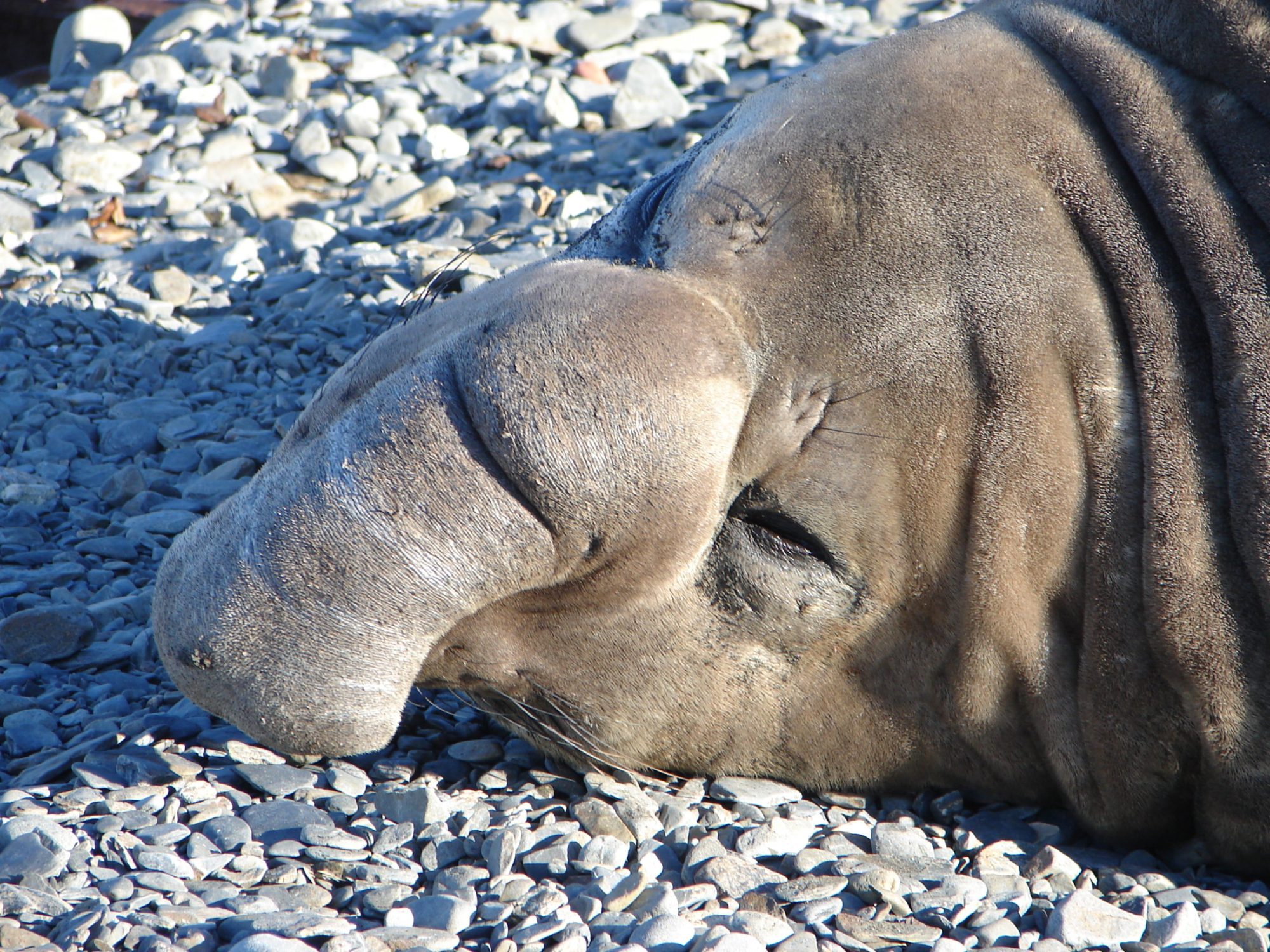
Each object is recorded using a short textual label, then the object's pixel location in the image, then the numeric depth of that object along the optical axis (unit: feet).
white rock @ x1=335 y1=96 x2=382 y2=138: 38.81
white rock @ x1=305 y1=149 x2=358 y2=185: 37.47
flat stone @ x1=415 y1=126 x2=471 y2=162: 38.32
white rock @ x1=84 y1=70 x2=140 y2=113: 40.93
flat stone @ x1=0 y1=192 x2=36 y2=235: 34.83
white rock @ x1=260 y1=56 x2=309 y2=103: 40.78
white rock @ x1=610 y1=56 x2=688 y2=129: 39.45
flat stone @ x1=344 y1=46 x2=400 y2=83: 41.83
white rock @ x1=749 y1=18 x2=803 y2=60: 42.75
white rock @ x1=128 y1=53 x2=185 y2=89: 41.93
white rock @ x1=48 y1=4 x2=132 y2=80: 44.98
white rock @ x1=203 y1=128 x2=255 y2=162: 37.91
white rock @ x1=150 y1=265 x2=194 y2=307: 32.50
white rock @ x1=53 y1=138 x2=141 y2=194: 37.32
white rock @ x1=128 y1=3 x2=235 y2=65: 44.73
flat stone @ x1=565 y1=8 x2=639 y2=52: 42.70
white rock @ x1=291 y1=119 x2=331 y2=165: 37.88
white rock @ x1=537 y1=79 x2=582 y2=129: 39.06
